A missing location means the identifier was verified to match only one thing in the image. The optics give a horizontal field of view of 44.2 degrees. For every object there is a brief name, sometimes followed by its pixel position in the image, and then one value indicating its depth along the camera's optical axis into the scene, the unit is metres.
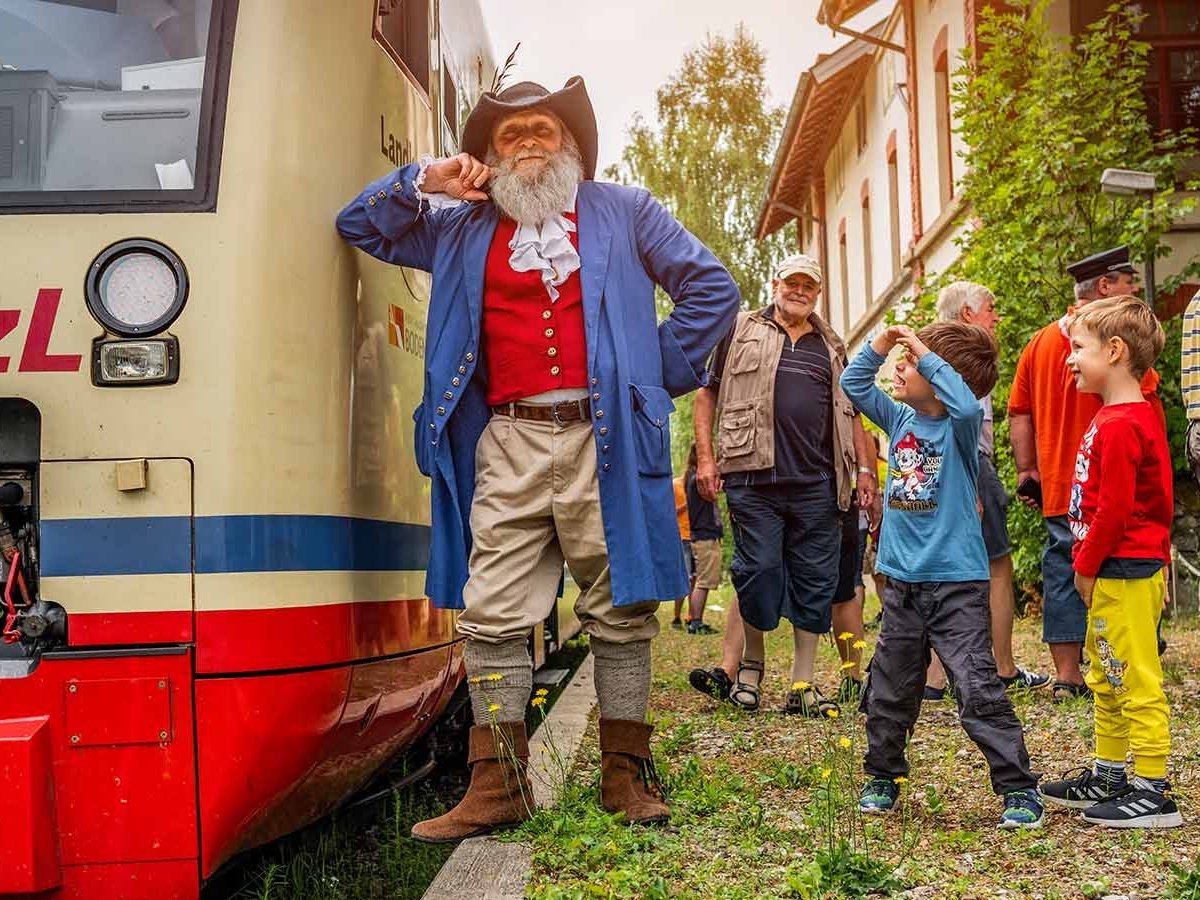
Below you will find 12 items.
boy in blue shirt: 3.98
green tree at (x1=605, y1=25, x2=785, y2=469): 30.95
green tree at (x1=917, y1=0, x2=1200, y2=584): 10.44
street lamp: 9.46
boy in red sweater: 4.00
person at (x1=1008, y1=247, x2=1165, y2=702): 5.92
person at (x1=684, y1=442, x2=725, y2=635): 12.20
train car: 3.01
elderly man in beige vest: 6.13
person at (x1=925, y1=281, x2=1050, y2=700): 6.20
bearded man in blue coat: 3.79
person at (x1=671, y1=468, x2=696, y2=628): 13.00
